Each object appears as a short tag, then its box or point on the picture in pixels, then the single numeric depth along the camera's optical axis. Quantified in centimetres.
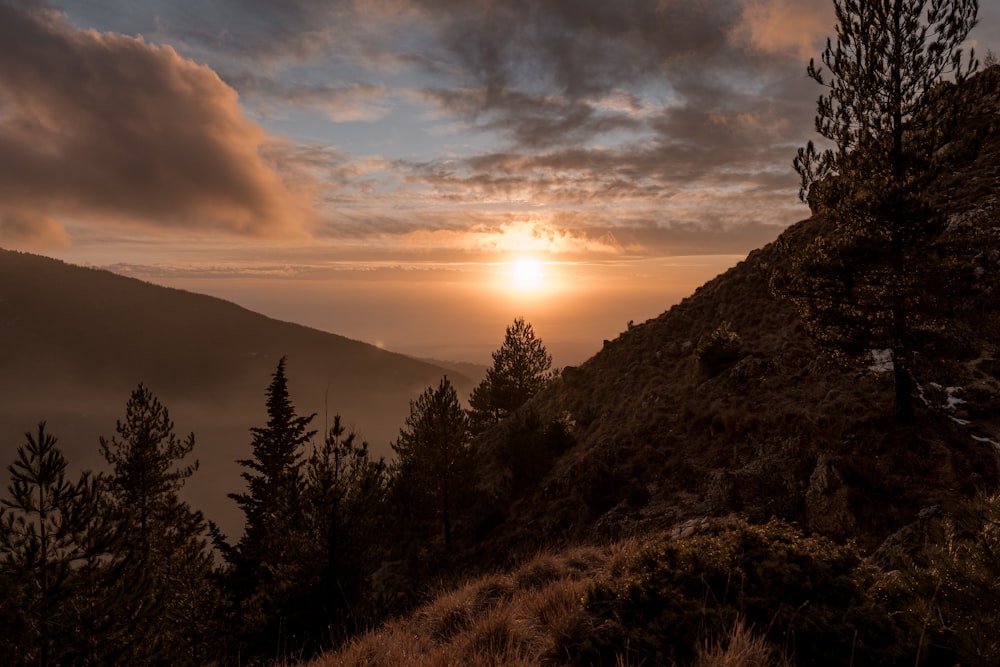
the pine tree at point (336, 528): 1627
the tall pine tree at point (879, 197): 1340
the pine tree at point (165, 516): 2183
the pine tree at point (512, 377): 4428
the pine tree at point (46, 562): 1066
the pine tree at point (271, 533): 1609
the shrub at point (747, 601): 452
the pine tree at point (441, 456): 2548
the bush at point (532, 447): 2672
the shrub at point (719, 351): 2461
